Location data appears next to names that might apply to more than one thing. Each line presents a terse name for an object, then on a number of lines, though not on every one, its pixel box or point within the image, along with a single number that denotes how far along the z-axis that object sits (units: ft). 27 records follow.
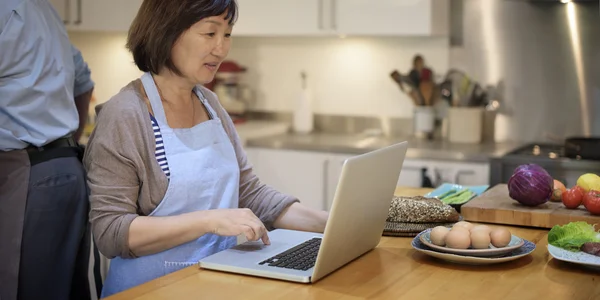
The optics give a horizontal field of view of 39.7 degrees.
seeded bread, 7.21
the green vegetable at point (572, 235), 6.22
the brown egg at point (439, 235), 6.17
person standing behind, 7.89
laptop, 5.55
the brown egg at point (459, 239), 6.03
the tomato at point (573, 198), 7.44
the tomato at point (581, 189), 7.46
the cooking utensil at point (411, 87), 13.91
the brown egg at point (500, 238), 6.08
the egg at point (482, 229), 6.07
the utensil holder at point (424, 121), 13.88
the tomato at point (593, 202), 7.20
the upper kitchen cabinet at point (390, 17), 12.71
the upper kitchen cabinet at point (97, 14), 14.40
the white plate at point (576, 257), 5.91
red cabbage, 7.44
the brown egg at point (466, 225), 6.16
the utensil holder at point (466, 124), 13.52
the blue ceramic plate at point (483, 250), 5.99
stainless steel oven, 11.49
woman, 6.41
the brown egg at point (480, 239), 6.05
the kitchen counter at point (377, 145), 12.34
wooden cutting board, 7.25
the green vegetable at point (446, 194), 8.27
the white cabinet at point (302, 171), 13.14
